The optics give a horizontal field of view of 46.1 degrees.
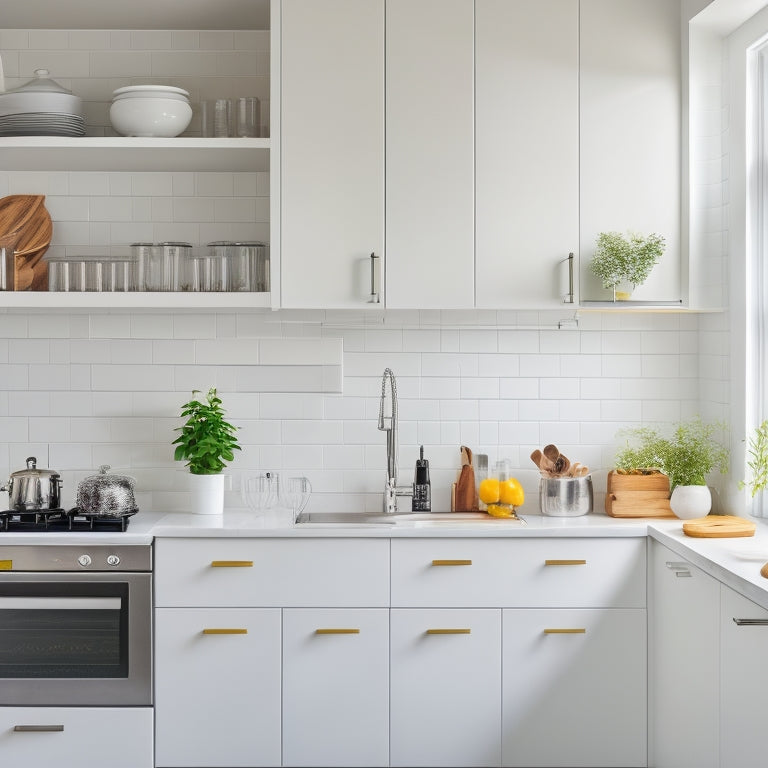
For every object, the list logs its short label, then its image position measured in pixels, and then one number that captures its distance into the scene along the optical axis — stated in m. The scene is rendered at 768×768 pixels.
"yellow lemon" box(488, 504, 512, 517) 3.20
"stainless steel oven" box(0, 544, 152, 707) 2.87
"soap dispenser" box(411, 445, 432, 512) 3.28
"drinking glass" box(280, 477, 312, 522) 3.24
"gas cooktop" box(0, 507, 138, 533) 2.90
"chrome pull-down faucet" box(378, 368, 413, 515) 3.25
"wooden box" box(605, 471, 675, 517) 3.19
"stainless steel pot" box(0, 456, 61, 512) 2.98
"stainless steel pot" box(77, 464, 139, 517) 2.93
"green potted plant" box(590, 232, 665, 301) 3.00
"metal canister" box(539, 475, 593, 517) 3.19
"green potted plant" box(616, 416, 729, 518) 3.12
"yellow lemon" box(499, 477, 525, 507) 3.21
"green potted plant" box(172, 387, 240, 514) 3.17
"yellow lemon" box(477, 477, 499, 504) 3.21
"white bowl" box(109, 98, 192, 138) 3.10
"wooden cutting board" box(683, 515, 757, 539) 2.73
